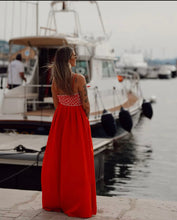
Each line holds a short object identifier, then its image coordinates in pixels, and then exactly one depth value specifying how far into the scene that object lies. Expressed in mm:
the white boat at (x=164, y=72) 82062
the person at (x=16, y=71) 11384
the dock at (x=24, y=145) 6648
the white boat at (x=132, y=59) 101250
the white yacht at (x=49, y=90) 10430
